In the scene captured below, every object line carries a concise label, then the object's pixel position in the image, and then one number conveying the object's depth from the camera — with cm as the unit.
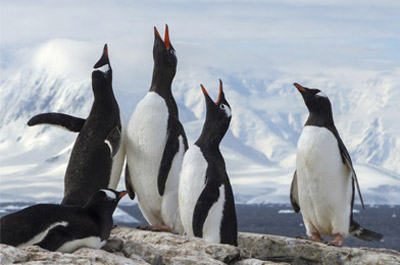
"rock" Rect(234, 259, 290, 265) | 1290
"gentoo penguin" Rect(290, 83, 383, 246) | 1897
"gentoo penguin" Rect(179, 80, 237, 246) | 1656
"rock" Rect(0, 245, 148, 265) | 1027
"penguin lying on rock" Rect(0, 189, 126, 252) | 1195
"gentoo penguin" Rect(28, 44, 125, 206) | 1714
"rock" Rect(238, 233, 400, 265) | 1678
